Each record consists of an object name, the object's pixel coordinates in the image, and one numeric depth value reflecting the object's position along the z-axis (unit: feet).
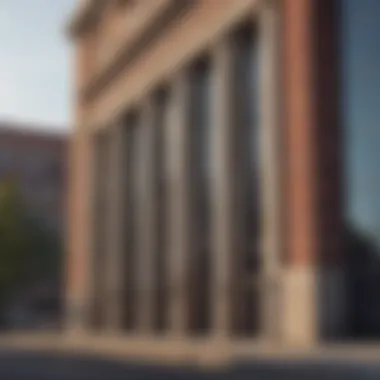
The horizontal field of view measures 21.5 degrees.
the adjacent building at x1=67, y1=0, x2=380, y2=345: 69.31
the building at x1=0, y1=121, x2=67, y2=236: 156.87
